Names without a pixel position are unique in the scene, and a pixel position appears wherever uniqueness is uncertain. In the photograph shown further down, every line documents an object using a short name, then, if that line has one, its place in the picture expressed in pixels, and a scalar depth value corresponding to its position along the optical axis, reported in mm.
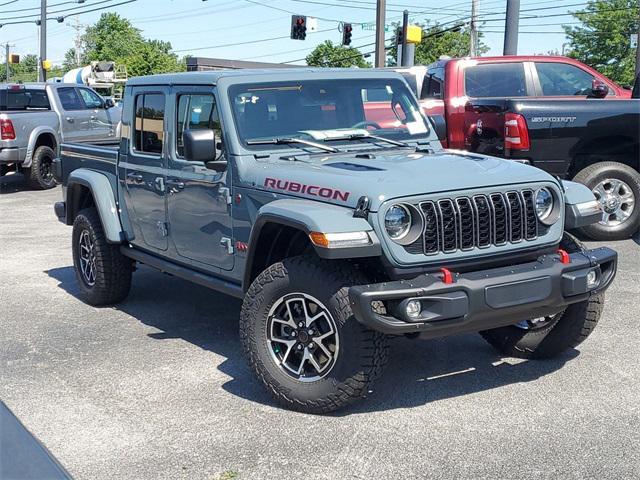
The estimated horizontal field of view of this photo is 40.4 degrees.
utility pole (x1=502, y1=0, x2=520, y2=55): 16391
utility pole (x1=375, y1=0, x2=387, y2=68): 21609
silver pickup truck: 15469
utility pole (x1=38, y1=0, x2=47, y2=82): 36031
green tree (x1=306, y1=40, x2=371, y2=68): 77812
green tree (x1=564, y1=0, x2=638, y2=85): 52156
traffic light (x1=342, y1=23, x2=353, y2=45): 28641
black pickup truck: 9109
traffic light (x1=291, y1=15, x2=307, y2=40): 28875
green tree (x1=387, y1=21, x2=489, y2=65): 73625
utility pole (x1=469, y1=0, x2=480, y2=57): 43344
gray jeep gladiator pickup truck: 4410
